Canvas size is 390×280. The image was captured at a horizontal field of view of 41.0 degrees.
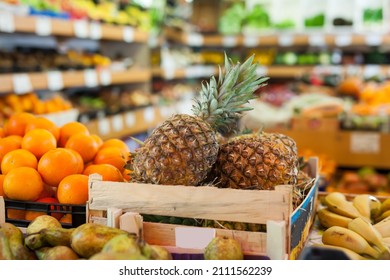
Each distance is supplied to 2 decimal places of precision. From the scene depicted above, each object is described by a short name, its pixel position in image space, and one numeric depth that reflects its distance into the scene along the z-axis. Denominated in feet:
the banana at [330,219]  5.97
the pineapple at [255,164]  5.15
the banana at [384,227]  5.66
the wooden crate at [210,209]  4.34
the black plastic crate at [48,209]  5.03
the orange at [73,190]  5.17
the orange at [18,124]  6.57
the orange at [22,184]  5.28
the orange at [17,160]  5.59
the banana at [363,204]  6.34
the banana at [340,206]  6.20
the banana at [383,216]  6.30
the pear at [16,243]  4.30
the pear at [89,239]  4.15
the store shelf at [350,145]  13.55
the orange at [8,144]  6.00
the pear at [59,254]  4.11
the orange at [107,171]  5.52
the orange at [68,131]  6.49
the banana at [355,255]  4.79
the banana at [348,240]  5.06
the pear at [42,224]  4.61
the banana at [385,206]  6.50
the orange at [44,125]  6.39
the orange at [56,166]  5.45
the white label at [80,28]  14.19
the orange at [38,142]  5.82
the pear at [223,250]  4.13
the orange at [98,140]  6.37
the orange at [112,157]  5.98
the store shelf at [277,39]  22.06
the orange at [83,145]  6.04
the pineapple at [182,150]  4.92
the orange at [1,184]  5.59
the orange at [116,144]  6.37
